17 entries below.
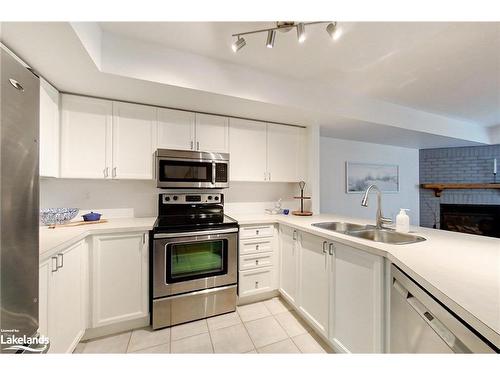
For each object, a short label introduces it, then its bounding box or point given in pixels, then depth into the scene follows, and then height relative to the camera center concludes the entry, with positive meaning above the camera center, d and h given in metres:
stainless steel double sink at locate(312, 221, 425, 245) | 1.50 -0.38
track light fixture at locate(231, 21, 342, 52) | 1.21 +0.97
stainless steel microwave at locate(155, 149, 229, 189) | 2.03 +0.19
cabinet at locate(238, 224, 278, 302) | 2.12 -0.80
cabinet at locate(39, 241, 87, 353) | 1.12 -0.71
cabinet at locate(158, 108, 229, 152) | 2.10 +0.62
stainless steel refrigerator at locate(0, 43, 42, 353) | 0.62 -0.06
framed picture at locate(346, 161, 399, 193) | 3.66 +0.23
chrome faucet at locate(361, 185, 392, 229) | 1.72 -0.26
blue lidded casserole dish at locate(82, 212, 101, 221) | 1.88 -0.28
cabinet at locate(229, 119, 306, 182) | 2.44 +0.47
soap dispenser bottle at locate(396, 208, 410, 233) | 1.52 -0.26
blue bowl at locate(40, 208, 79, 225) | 1.65 -0.24
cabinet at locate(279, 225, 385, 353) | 1.19 -0.75
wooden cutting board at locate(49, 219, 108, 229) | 1.64 -0.32
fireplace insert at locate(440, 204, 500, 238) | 3.75 -0.58
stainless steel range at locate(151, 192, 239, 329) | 1.76 -0.76
